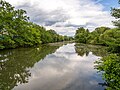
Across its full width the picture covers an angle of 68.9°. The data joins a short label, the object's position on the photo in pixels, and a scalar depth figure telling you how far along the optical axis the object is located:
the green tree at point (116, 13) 7.07
